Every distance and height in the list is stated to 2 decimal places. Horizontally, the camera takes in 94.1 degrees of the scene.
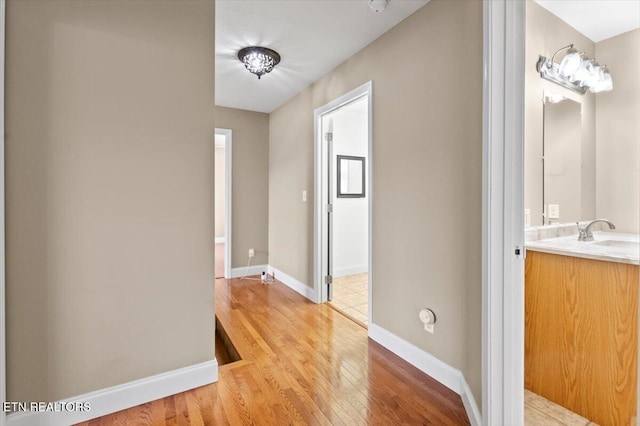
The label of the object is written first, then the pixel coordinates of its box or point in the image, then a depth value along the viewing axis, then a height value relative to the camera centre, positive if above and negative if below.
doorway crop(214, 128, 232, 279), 4.20 +0.11
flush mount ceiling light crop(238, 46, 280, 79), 2.56 +1.34
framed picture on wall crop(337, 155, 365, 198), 4.45 +0.53
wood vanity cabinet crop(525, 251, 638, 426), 1.46 -0.66
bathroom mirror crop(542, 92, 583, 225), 2.12 +0.37
